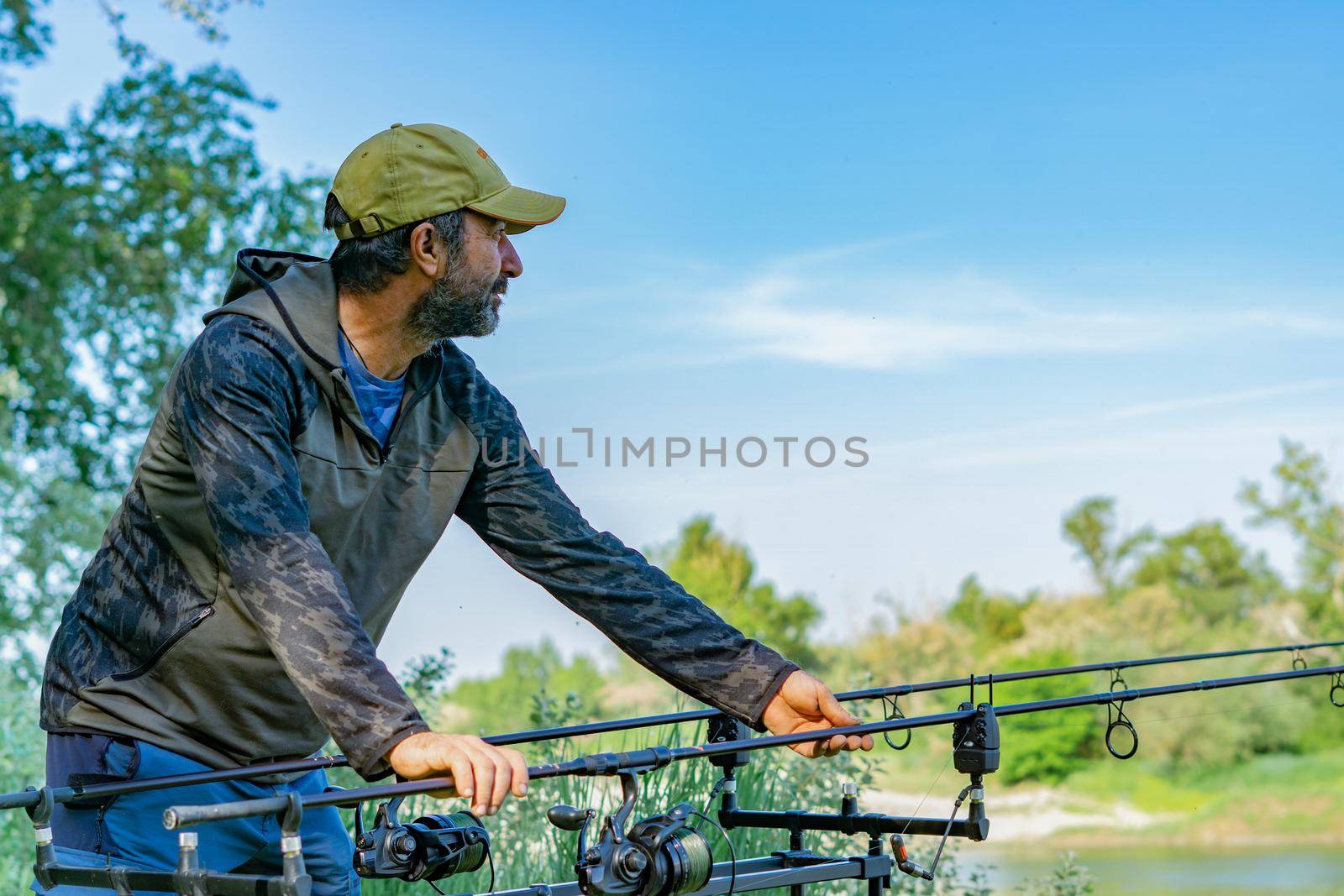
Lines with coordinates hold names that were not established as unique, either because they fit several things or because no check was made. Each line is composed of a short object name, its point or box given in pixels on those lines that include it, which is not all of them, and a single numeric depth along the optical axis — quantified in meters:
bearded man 2.07
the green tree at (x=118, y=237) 8.73
